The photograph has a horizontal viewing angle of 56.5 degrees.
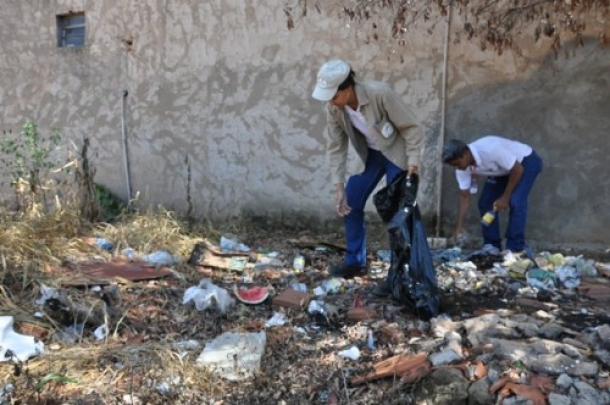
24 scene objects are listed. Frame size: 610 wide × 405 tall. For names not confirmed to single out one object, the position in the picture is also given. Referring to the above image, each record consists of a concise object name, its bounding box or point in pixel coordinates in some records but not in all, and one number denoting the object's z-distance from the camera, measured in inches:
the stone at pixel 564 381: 92.6
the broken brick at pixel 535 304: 132.1
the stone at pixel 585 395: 88.7
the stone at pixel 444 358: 101.9
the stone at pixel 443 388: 93.6
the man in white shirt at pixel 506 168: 164.6
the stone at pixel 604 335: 104.3
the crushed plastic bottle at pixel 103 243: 177.9
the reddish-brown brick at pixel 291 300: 133.1
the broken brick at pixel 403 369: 99.5
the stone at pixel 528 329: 112.7
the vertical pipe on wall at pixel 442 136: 193.0
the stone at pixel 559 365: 95.9
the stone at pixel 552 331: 111.7
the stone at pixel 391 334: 115.9
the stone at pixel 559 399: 88.5
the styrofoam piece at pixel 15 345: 104.3
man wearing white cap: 130.6
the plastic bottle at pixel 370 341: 113.6
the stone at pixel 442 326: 115.2
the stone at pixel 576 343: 105.4
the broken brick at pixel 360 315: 126.0
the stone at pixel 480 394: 92.3
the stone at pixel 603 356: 98.9
